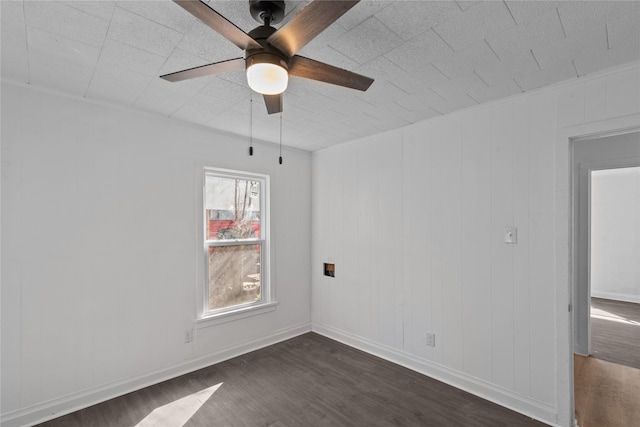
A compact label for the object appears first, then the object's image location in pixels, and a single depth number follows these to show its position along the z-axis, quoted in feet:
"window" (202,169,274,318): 11.19
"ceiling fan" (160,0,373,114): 3.75
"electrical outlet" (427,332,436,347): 9.92
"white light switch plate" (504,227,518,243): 8.30
